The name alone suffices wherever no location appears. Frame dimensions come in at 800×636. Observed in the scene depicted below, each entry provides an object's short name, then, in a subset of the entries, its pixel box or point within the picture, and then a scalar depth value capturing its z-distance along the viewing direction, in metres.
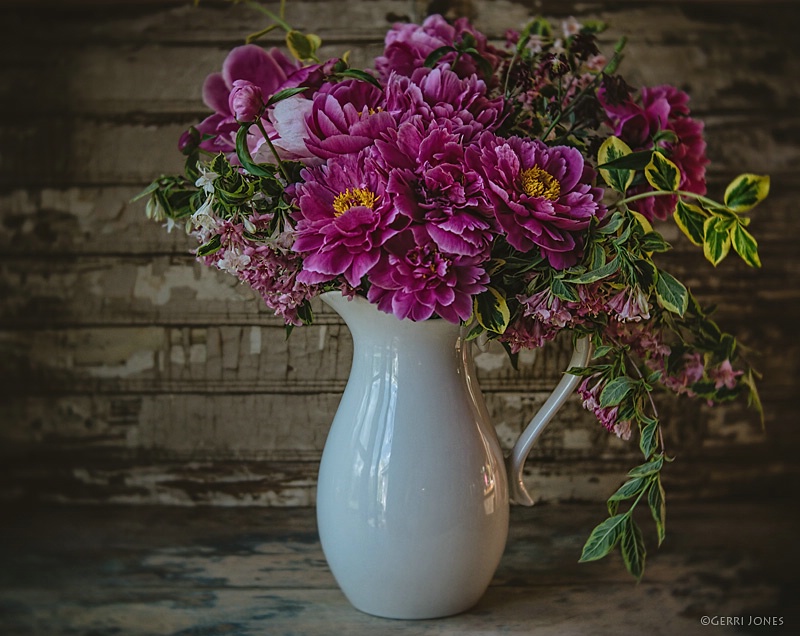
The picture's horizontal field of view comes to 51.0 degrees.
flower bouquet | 0.67
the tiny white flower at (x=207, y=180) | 0.73
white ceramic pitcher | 0.77
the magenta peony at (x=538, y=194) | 0.67
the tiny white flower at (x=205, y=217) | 0.72
